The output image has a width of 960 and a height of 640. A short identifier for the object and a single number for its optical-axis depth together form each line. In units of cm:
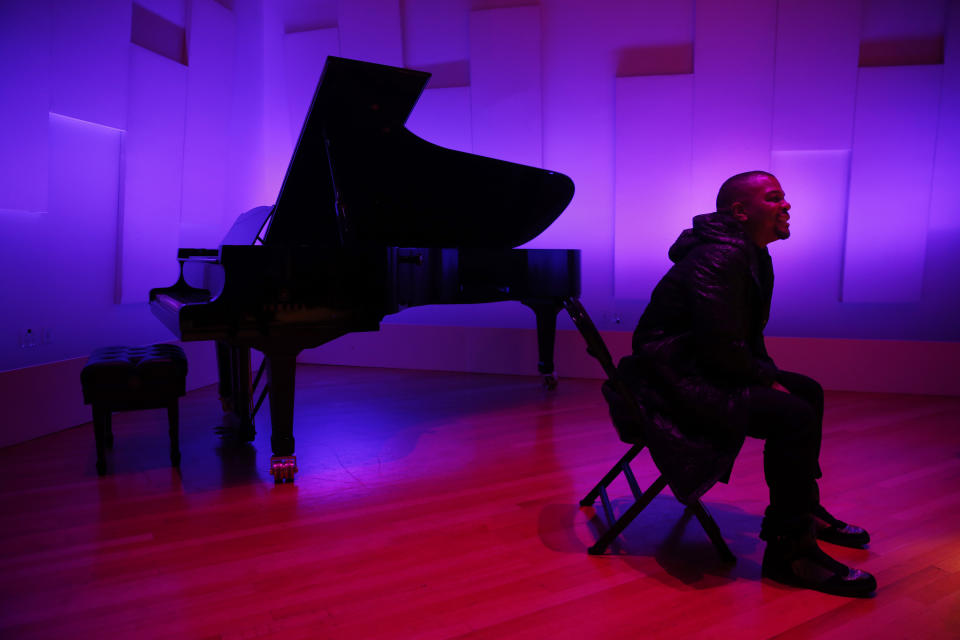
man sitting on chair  183
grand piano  253
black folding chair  201
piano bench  275
